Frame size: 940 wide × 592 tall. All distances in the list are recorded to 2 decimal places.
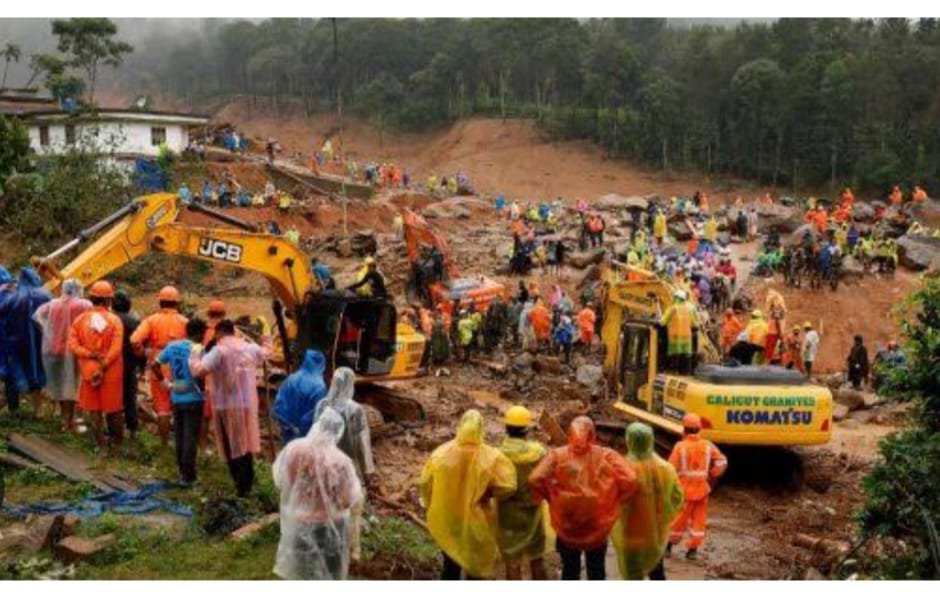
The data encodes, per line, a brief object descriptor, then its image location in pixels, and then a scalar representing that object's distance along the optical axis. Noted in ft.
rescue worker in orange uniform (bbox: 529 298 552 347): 71.31
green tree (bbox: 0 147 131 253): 92.84
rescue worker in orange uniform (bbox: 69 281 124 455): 32.27
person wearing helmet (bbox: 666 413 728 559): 30.12
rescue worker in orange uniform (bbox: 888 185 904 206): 132.26
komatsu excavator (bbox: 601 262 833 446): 39.27
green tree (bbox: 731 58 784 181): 197.77
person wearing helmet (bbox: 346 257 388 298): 44.45
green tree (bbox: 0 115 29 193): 96.02
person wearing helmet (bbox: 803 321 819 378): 67.56
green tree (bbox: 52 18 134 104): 161.79
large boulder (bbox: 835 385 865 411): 60.23
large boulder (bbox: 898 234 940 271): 102.06
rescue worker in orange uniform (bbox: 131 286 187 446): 32.09
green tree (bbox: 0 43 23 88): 149.89
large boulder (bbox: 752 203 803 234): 123.03
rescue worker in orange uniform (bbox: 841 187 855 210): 123.54
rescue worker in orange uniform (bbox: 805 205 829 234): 108.17
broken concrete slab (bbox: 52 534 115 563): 25.04
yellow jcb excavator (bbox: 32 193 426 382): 39.73
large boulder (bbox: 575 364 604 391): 62.59
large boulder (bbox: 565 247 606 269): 98.37
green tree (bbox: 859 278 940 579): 25.95
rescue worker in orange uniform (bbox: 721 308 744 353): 63.00
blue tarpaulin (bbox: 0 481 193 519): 28.02
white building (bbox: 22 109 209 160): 131.64
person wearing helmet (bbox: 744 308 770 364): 51.75
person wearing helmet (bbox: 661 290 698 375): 43.47
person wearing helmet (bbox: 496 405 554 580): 23.56
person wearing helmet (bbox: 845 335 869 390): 67.46
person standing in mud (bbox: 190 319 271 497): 28.71
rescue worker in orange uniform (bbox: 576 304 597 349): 71.51
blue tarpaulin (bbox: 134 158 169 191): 114.01
